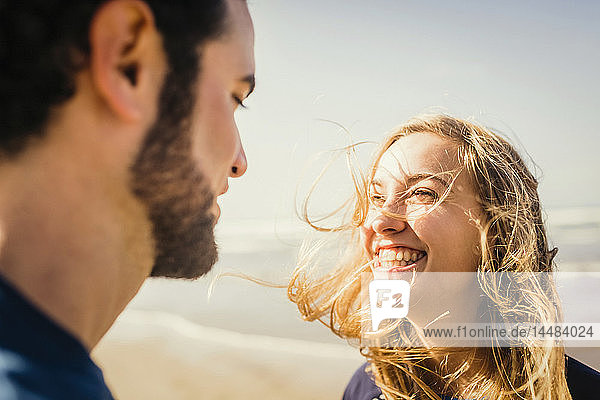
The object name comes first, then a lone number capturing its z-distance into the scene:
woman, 0.94
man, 0.60
